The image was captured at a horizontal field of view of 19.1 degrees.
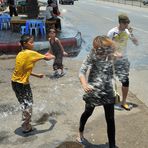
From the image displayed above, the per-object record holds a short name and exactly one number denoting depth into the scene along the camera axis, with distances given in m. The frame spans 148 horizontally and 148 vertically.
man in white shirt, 8.16
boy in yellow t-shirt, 6.96
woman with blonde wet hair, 5.99
